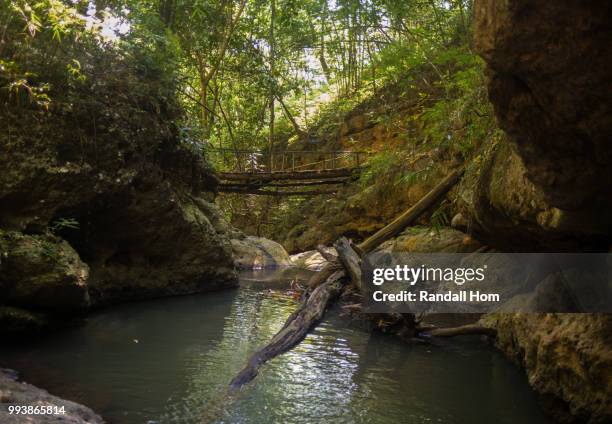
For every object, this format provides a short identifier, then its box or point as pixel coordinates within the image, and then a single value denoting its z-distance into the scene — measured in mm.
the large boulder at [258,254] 14352
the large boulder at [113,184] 6453
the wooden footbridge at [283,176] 16016
